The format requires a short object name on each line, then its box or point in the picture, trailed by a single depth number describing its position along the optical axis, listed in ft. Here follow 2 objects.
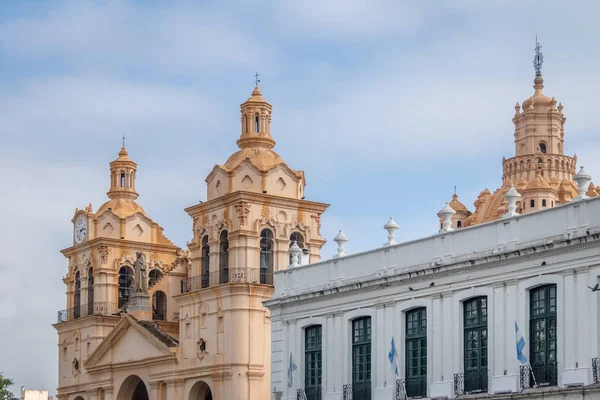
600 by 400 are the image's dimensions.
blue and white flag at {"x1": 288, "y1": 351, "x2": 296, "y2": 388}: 143.74
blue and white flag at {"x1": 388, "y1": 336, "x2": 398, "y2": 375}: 130.84
